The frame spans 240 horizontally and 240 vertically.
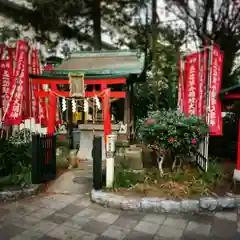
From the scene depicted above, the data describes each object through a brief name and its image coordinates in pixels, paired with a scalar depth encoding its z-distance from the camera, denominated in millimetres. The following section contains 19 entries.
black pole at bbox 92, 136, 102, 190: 6180
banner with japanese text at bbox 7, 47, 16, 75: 7625
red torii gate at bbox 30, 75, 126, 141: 8516
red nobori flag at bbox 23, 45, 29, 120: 7796
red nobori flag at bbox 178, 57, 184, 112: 8501
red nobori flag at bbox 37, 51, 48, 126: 9414
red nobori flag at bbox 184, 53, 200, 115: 7654
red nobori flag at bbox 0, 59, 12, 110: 7660
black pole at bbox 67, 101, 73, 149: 11672
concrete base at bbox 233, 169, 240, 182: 6822
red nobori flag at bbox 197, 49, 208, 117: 7249
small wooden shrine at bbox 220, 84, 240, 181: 6736
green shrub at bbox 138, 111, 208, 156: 6707
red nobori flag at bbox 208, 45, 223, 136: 7043
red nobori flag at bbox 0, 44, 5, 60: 7609
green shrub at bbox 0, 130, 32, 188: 6793
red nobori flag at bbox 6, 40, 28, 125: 7566
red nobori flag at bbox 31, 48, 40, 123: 8875
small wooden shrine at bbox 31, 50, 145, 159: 8719
